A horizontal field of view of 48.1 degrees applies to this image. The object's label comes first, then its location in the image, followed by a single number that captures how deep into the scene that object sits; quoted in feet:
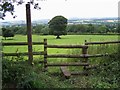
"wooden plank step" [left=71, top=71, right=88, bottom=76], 14.97
